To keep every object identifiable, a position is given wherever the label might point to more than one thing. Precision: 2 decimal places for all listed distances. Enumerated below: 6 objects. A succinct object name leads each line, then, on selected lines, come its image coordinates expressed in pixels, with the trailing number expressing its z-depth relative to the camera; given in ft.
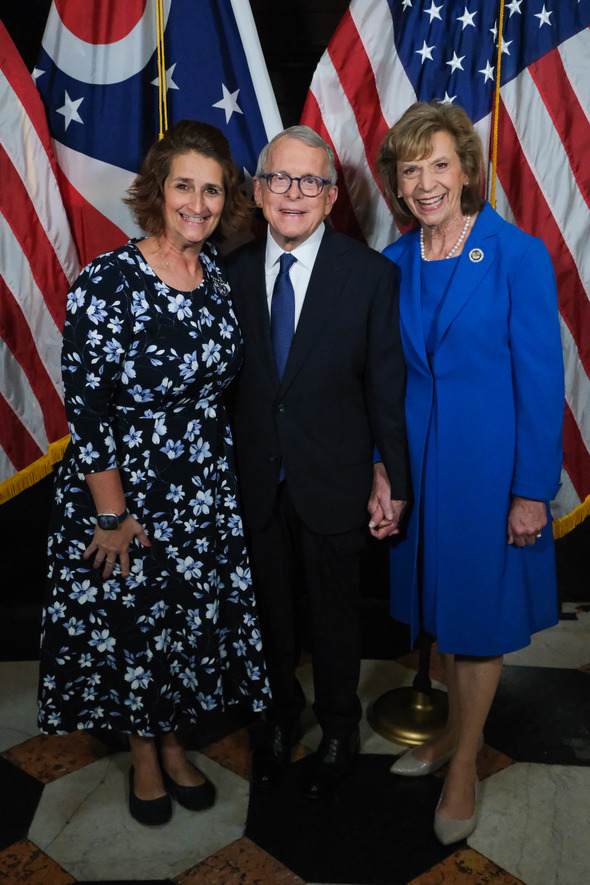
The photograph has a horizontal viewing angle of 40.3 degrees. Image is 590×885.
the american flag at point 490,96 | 7.84
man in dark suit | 6.35
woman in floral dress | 5.90
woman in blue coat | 6.01
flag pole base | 8.00
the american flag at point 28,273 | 7.86
